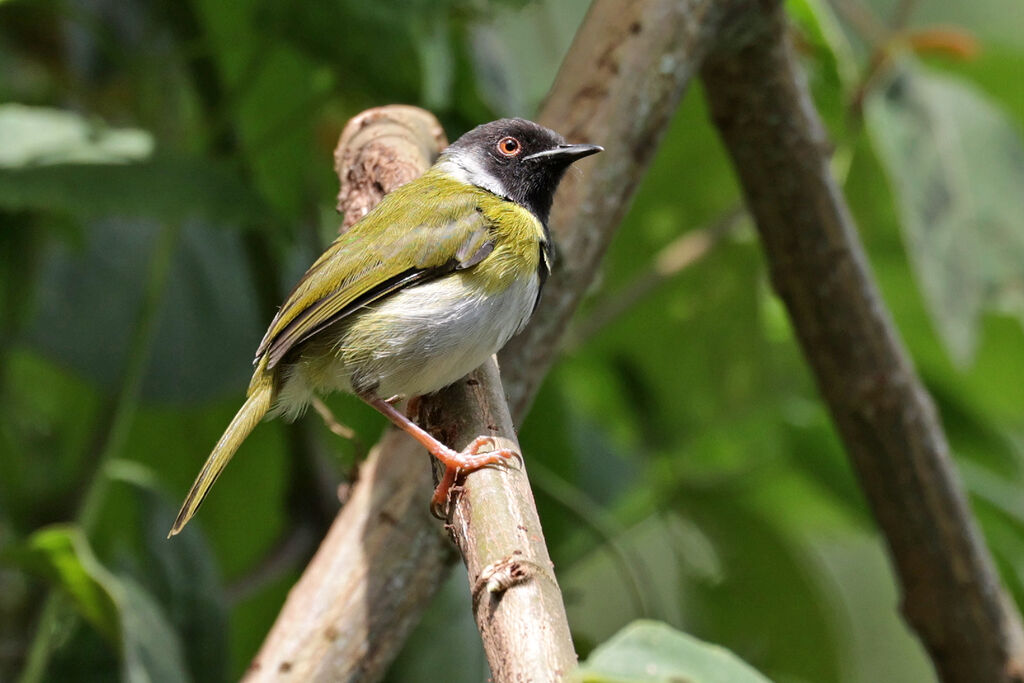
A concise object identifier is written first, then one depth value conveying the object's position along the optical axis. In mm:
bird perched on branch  4879
